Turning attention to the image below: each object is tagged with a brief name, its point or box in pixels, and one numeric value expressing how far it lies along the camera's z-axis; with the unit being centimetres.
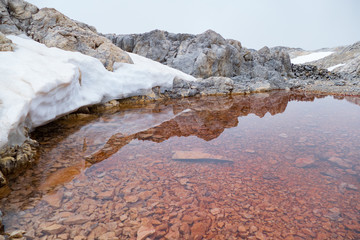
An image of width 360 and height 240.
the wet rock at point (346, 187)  229
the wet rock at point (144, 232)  170
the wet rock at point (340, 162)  287
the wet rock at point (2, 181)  220
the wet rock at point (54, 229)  170
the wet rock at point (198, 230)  171
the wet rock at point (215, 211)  196
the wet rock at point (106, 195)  219
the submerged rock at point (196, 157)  310
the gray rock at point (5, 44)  440
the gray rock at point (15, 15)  717
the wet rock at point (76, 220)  182
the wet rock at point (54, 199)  205
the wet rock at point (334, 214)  187
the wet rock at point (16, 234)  160
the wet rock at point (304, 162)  290
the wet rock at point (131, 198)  214
